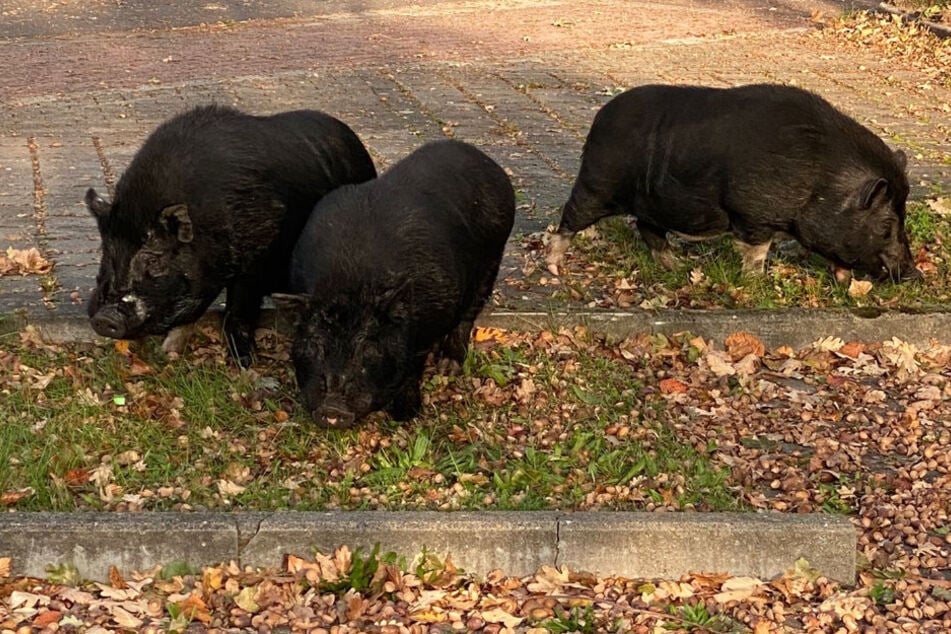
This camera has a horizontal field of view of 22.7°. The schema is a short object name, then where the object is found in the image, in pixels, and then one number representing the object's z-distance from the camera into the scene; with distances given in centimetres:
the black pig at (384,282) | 979
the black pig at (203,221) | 1062
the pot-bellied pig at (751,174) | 1269
